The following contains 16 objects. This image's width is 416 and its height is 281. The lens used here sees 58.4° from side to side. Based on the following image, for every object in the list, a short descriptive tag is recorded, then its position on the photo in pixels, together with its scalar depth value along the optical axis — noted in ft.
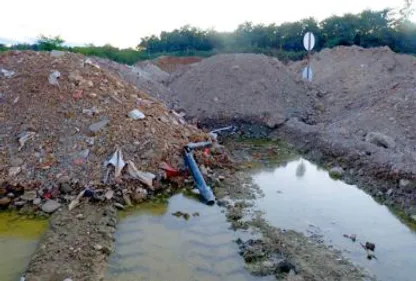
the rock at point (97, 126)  20.22
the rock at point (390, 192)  18.29
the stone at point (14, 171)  17.52
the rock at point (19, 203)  16.37
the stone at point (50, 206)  15.93
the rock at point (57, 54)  26.95
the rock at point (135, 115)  21.76
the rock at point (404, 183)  17.82
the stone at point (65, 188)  17.00
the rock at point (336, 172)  21.65
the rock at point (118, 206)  16.67
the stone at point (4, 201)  16.40
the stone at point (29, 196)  16.51
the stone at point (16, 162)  18.03
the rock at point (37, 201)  16.31
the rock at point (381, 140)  23.35
